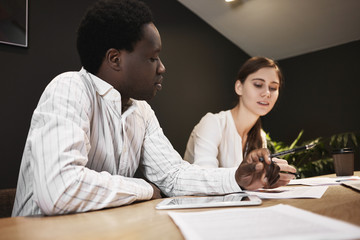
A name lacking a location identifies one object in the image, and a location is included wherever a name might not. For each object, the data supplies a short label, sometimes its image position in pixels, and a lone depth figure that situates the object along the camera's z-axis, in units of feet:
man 2.99
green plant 12.10
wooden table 1.98
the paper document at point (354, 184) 3.65
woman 7.75
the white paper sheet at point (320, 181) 4.51
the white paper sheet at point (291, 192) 3.24
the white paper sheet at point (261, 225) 1.61
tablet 2.75
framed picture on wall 8.05
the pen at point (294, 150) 3.70
